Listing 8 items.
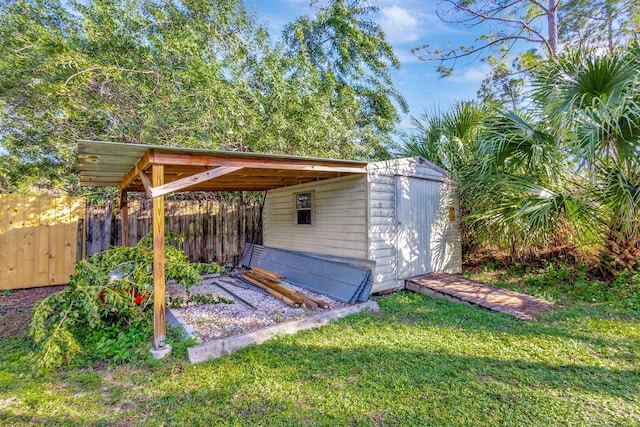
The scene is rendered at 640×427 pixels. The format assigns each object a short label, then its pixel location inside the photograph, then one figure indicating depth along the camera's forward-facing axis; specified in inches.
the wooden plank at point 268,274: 230.7
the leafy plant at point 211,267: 151.2
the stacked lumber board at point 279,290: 176.1
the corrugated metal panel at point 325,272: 189.3
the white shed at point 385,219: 201.0
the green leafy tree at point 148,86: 246.4
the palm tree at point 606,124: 151.9
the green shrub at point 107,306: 112.5
